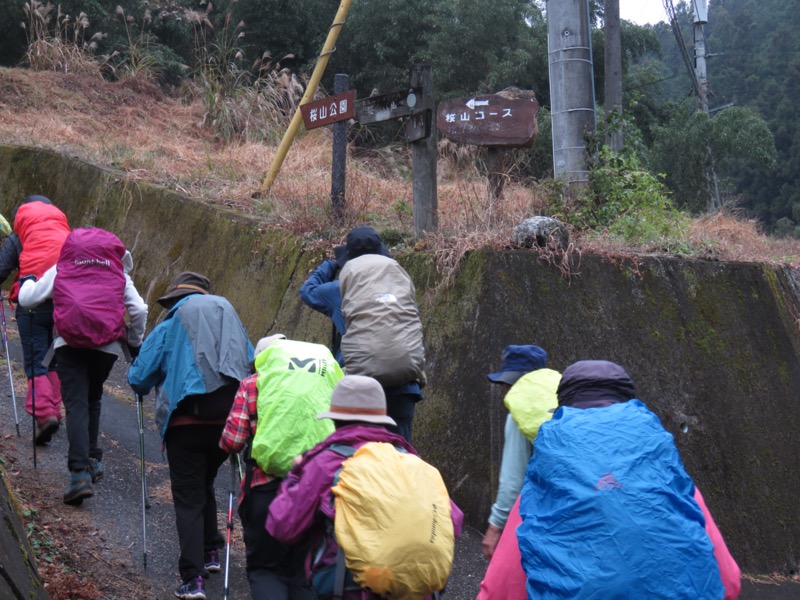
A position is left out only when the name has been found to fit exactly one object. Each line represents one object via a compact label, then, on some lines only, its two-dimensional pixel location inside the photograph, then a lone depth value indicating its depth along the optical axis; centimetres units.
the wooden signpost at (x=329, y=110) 812
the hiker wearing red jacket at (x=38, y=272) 641
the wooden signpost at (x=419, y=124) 744
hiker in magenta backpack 553
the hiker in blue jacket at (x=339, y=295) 520
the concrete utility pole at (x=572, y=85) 899
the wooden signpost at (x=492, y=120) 751
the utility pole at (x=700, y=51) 2094
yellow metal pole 973
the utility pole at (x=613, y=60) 1590
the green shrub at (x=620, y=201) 841
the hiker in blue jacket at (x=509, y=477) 390
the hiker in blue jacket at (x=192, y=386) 454
